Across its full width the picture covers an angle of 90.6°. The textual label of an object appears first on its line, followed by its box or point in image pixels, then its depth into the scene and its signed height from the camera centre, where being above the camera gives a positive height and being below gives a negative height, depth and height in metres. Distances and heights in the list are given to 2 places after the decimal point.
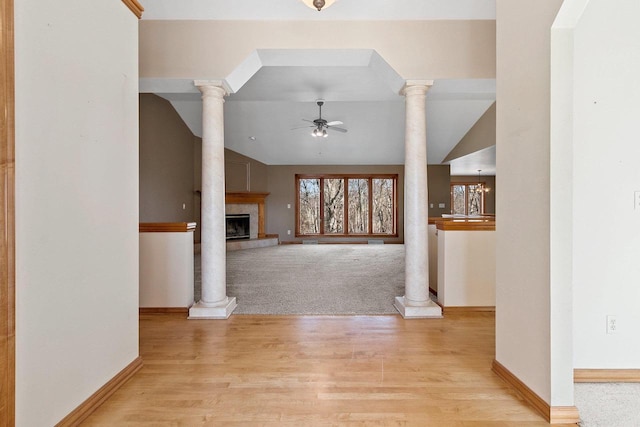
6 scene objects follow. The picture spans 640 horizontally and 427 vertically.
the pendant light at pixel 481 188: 10.77 +0.81
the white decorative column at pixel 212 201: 3.32 +0.12
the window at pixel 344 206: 9.98 +0.19
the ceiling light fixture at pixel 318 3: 2.40 +1.59
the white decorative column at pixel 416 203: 3.33 +0.09
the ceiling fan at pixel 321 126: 6.14 +1.68
